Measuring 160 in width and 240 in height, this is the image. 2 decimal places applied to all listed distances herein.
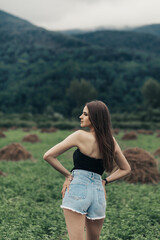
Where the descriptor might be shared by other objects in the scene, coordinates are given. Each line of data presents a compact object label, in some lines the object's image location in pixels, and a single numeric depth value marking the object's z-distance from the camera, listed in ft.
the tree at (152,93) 258.78
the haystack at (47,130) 124.38
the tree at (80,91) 296.51
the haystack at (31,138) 79.89
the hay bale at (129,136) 91.04
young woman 10.53
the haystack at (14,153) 49.96
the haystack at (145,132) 121.93
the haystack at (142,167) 34.99
